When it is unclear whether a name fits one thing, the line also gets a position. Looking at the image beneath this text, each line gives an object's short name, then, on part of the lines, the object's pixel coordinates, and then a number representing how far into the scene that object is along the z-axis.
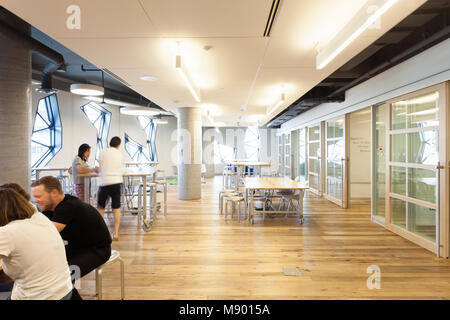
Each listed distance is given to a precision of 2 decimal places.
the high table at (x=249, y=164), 8.75
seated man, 1.99
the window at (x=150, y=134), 12.87
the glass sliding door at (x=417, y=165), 3.61
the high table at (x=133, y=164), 9.02
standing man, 4.21
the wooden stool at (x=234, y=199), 5.21
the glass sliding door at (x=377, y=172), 5.35
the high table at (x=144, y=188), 4.64
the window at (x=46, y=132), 7.52
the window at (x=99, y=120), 9.49
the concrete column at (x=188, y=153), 7.76
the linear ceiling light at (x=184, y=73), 3.24
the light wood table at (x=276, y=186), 5.00
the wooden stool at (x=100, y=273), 2.08
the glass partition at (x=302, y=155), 9.96
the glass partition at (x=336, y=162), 6.61
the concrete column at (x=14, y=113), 3.81
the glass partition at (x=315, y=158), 8.28
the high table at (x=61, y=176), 6.40
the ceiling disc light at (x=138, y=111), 7.54
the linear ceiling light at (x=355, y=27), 1.97
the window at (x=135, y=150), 11.96
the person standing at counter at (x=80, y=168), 4.39
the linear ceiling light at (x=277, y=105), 5.39
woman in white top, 1.37
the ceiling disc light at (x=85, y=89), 5.16
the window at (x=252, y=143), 16.00
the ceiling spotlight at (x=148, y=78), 4.62
